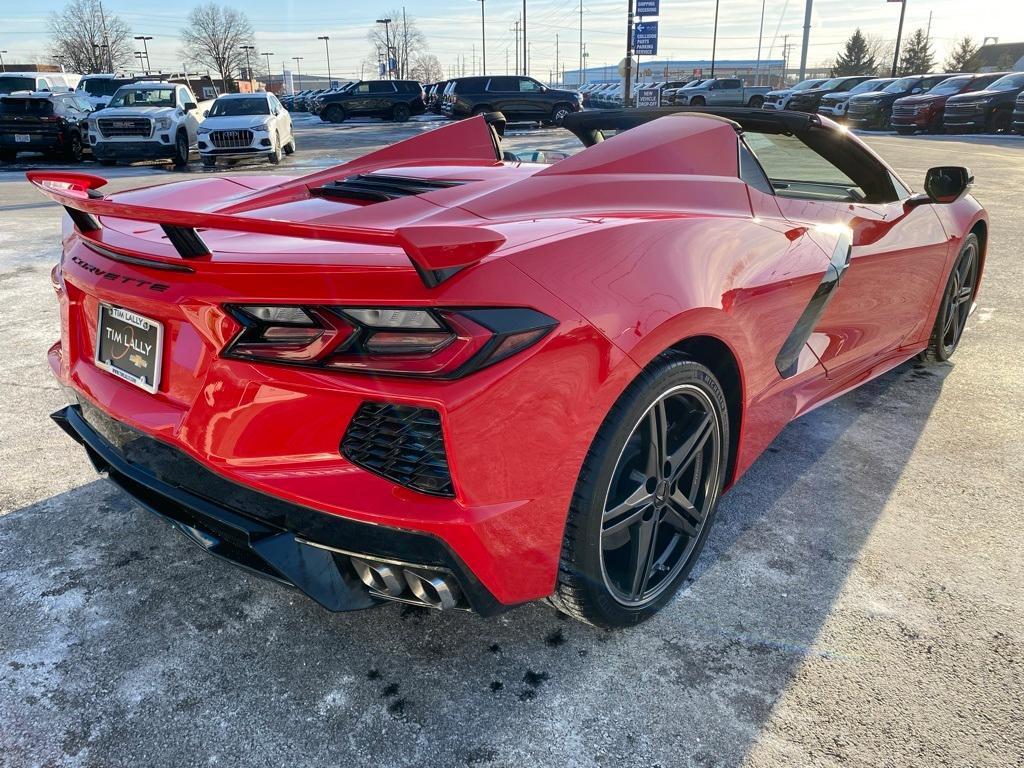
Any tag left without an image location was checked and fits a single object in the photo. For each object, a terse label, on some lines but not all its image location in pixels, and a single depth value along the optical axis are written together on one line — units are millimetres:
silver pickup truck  35500
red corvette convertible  1517
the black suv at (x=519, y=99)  26531
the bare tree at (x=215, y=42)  79188
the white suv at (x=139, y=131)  14484
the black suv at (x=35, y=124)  15641
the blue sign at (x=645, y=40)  26422
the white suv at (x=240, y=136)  14641
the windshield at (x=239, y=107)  15852
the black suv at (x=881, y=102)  28250
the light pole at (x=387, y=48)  72075
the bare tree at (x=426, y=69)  92188
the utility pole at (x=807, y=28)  50469
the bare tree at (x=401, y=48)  79625
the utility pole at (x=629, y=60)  18245
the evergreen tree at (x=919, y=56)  67938
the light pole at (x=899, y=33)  49016
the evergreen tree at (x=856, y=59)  75250
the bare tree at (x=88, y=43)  67375
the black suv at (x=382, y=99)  32781
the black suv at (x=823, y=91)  30506
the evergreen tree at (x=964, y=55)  63406
